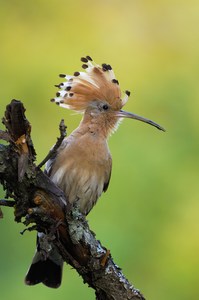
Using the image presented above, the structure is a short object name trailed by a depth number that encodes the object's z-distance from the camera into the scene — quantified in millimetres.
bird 7312
